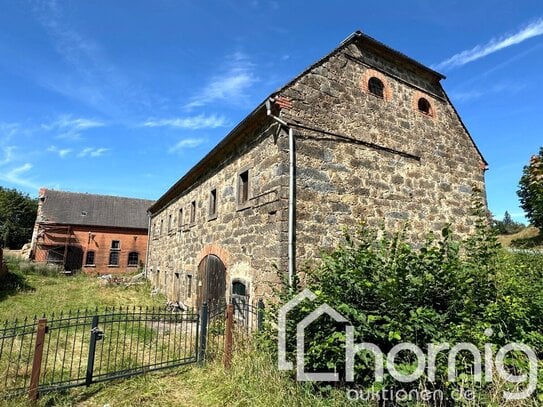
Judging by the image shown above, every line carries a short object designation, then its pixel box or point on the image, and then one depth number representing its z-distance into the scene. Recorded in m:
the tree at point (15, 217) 45.20
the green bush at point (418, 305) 4.04
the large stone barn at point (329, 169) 7.15
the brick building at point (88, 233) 30.08
